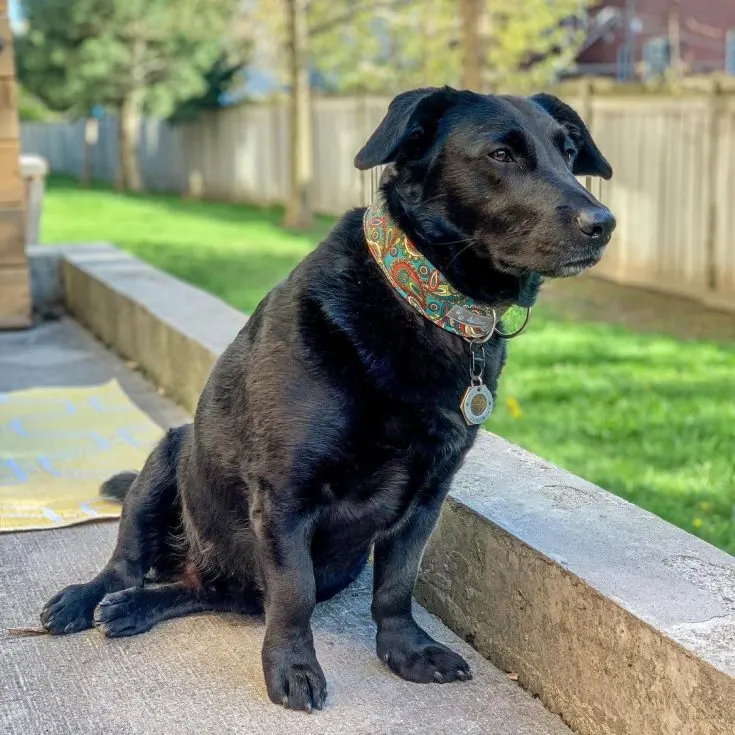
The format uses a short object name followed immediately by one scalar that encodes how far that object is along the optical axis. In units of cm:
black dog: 265
